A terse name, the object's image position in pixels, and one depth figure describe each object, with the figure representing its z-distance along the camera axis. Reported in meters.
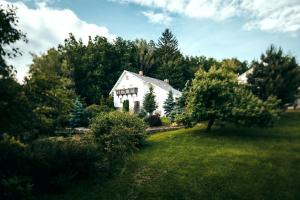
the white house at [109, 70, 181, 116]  32.60
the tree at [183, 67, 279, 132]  16.04
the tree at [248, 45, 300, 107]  21.04
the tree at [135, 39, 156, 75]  50.28
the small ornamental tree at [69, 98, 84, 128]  25.08
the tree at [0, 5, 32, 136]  6.71
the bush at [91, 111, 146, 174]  13.18
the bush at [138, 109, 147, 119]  27.48
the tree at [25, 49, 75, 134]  7.83
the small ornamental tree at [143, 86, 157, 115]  30.78
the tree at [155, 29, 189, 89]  46.26
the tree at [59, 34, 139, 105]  39.97
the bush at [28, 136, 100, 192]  9.24
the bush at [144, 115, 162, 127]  23.99
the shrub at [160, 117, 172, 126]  24.73
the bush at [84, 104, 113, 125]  26.12
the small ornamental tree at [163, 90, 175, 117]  28.66
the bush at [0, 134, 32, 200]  7.54
